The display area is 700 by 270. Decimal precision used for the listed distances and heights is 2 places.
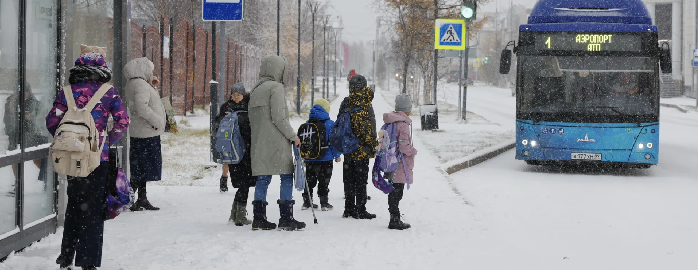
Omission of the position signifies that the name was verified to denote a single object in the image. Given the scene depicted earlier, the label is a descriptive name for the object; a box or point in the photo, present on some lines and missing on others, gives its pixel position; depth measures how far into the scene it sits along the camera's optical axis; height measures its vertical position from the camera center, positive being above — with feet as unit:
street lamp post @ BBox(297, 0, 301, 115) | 111.65 +0.34
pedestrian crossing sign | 73.46 +5.30
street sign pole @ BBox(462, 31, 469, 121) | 88.89 +2.54
